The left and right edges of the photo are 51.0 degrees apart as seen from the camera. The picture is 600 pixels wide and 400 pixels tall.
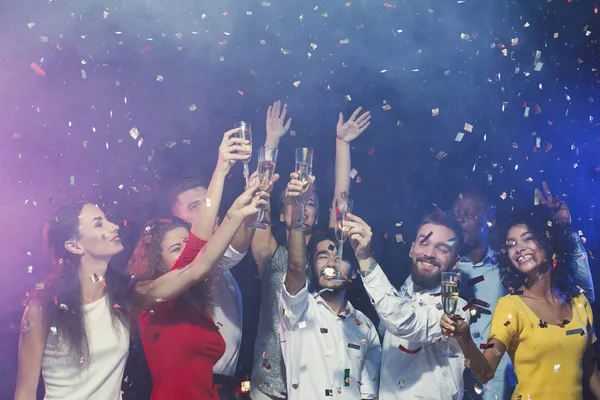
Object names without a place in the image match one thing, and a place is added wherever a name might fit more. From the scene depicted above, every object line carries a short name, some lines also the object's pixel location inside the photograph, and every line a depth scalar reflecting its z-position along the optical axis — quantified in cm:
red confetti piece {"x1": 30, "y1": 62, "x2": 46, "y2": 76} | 329
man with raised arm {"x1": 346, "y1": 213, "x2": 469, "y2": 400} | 284
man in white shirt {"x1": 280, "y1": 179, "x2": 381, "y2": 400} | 292
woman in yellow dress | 302
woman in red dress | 278
